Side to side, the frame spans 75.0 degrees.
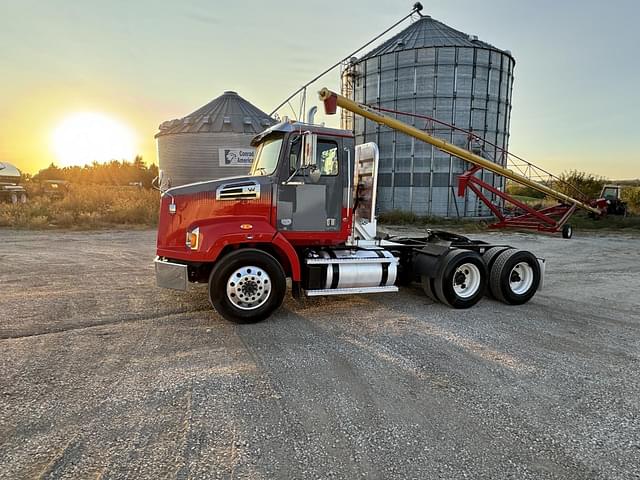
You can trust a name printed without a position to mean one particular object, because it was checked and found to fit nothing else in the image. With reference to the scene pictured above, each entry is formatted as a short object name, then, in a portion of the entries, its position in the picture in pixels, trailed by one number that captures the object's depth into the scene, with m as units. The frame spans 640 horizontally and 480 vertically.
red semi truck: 5.76
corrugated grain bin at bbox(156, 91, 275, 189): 22.67
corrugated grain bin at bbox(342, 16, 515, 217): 24.41
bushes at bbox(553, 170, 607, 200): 32.53
